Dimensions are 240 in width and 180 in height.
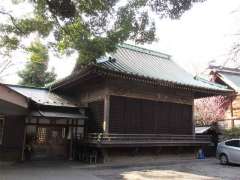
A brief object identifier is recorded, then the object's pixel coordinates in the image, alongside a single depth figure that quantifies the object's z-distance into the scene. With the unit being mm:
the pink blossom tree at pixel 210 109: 20272
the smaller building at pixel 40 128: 13028
